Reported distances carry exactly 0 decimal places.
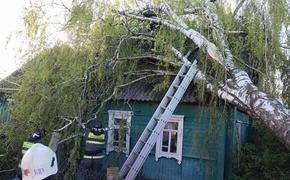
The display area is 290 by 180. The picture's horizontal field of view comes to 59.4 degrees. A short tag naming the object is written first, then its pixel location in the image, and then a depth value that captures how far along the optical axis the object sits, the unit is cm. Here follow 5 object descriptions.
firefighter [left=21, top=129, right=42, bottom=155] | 481
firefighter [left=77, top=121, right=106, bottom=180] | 517
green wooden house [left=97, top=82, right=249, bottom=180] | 688
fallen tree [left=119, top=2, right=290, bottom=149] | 366
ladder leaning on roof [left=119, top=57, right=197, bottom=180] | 503
